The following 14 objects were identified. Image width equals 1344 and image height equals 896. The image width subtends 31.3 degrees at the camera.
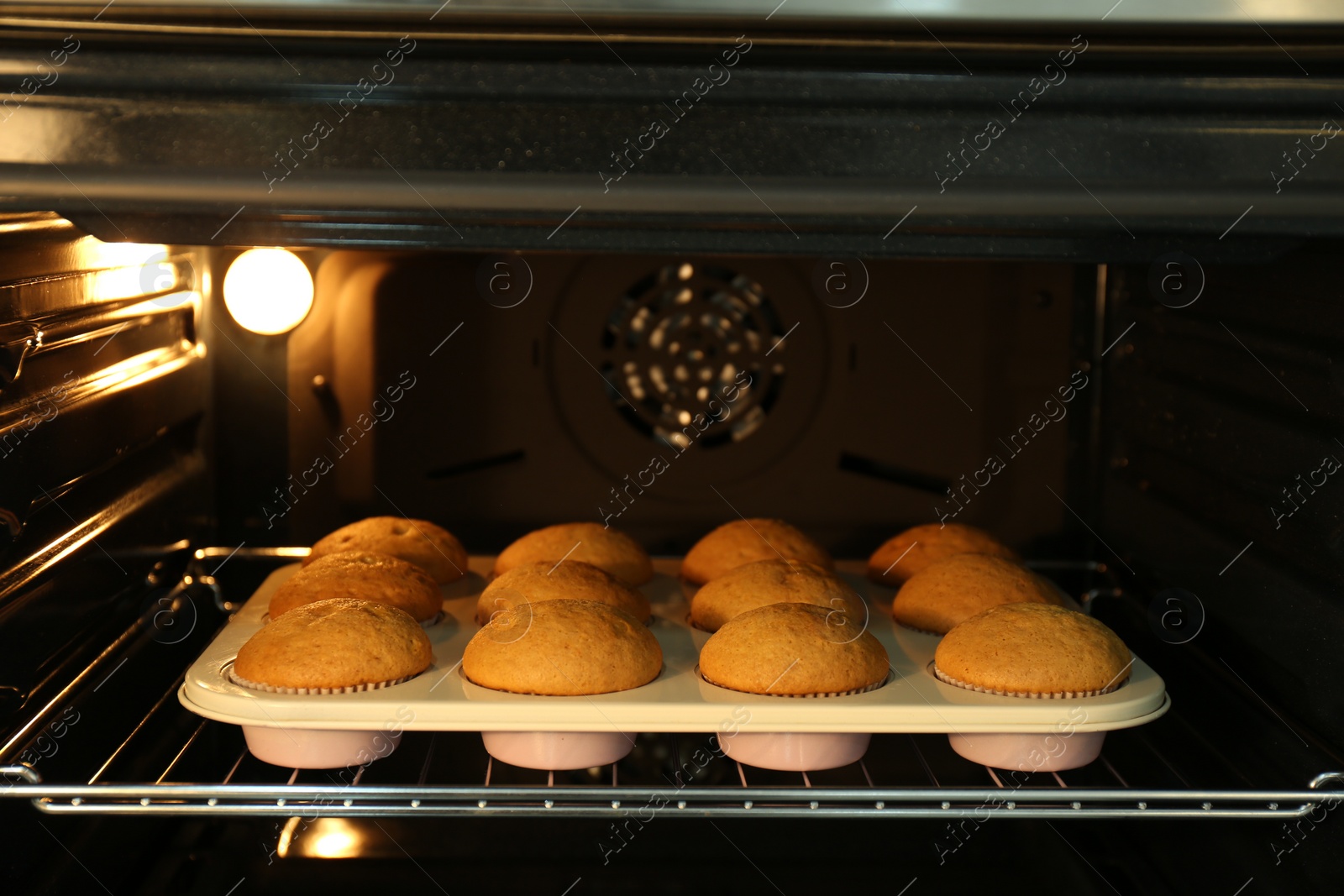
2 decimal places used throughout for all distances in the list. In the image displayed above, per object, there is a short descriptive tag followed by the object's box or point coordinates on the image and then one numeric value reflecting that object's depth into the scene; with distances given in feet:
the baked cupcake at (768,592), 3.04
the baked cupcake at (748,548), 3.21
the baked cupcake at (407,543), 3.18
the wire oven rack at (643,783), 2.64
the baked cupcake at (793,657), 2.83
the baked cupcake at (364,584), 3.00
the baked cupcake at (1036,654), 2.83
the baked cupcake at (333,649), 2.80
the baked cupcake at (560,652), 2.82
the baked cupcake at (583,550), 3.19
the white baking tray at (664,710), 2.77
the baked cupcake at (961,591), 3.04
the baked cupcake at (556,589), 3.01
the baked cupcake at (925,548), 3.22
